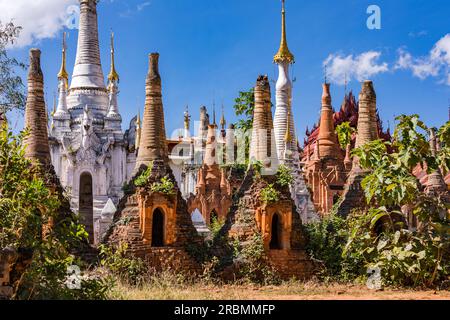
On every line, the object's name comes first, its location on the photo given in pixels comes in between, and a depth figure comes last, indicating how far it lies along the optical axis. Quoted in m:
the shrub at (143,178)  16.82
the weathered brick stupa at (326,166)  31.64
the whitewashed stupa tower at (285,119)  29.48
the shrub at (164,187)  16.70
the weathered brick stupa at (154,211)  16.39
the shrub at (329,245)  17.53
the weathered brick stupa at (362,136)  18.61
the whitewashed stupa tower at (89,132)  34.88
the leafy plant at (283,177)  17.72
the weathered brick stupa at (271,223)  17.14
